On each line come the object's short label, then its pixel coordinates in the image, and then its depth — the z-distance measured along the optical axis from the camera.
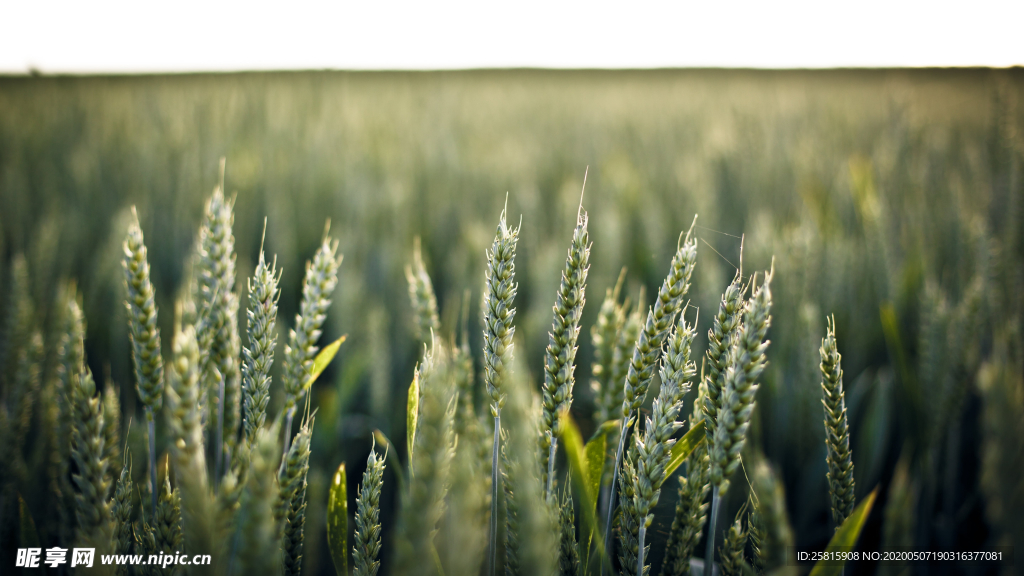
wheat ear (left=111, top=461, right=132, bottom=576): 0.40
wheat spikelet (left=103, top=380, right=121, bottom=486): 0.46
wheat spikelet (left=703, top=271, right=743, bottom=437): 0.38
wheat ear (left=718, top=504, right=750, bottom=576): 0.41
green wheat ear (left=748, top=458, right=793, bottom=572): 0.29
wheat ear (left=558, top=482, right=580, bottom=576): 0.42
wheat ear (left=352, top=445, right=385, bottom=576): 0.39
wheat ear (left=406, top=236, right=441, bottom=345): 0.55
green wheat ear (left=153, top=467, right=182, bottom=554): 0.39
